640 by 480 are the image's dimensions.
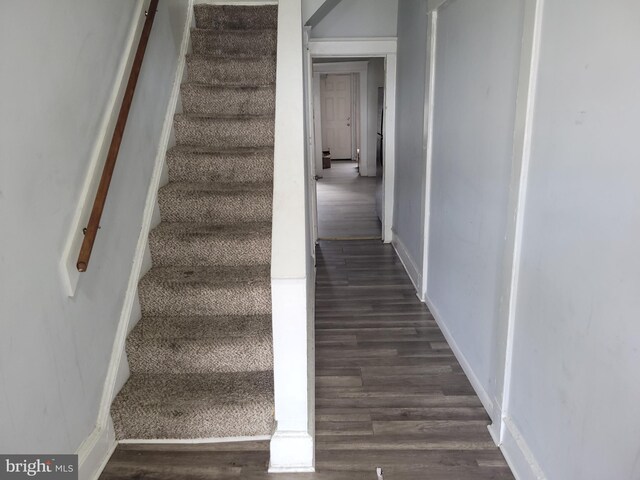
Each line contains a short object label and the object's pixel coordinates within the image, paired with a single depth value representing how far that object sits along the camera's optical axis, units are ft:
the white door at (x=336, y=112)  36.94
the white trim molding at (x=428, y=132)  10.48
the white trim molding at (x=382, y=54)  15.35
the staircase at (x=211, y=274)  6.97
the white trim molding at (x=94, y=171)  5.72
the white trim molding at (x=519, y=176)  5.64
